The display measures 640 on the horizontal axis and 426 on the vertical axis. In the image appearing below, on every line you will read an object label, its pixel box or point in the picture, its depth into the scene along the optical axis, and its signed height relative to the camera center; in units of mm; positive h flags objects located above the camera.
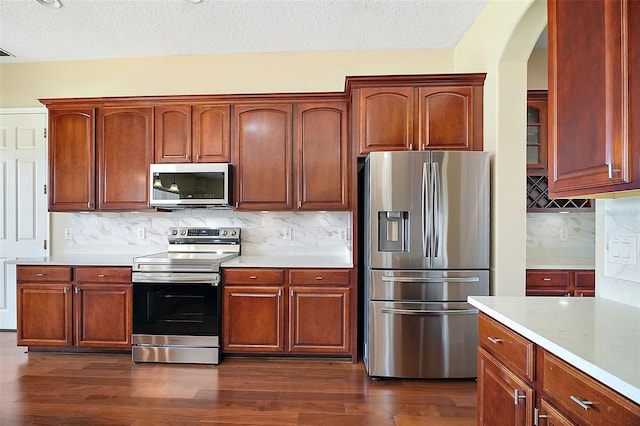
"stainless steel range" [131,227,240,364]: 2977 -823
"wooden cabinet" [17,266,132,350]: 3086 -826
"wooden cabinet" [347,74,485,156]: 2854 +797
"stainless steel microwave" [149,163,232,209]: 3225 +254
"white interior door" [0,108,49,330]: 3771 +217
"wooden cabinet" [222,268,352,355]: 2992 -842
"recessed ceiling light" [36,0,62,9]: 2744 +1617
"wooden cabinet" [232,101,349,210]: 3223 +512
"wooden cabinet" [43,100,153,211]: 3363 +529
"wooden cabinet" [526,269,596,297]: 2994 -579
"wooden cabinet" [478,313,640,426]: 899 -545
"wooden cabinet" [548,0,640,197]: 1094 +399
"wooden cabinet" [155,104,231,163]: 3324 +734
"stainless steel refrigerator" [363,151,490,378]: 2625 -350
